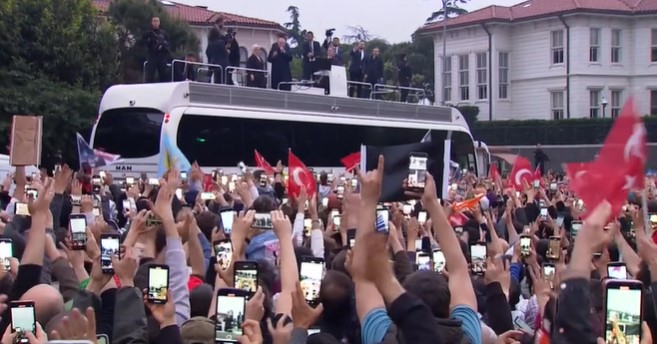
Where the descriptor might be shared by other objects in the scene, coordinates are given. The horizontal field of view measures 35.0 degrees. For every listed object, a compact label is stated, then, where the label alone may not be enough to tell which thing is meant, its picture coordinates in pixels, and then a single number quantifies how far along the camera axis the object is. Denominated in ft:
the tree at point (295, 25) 319.68
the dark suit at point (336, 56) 83.82
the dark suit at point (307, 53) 81.61
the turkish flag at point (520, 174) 57.11
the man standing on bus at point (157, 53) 69.97
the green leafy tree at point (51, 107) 88.38
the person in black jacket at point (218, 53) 72.95
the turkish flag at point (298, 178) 42.45
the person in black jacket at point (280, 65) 78.69
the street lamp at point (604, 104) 169.17
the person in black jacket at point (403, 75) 99.54
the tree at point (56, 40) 92.73
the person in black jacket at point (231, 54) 75.66
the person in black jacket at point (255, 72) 77.97
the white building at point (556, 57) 175.63
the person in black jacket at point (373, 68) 89.92
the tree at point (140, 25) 132.77
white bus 67.77
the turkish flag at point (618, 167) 14.56
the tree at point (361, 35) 302.33
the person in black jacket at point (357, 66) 88.89
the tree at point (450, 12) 237.45
